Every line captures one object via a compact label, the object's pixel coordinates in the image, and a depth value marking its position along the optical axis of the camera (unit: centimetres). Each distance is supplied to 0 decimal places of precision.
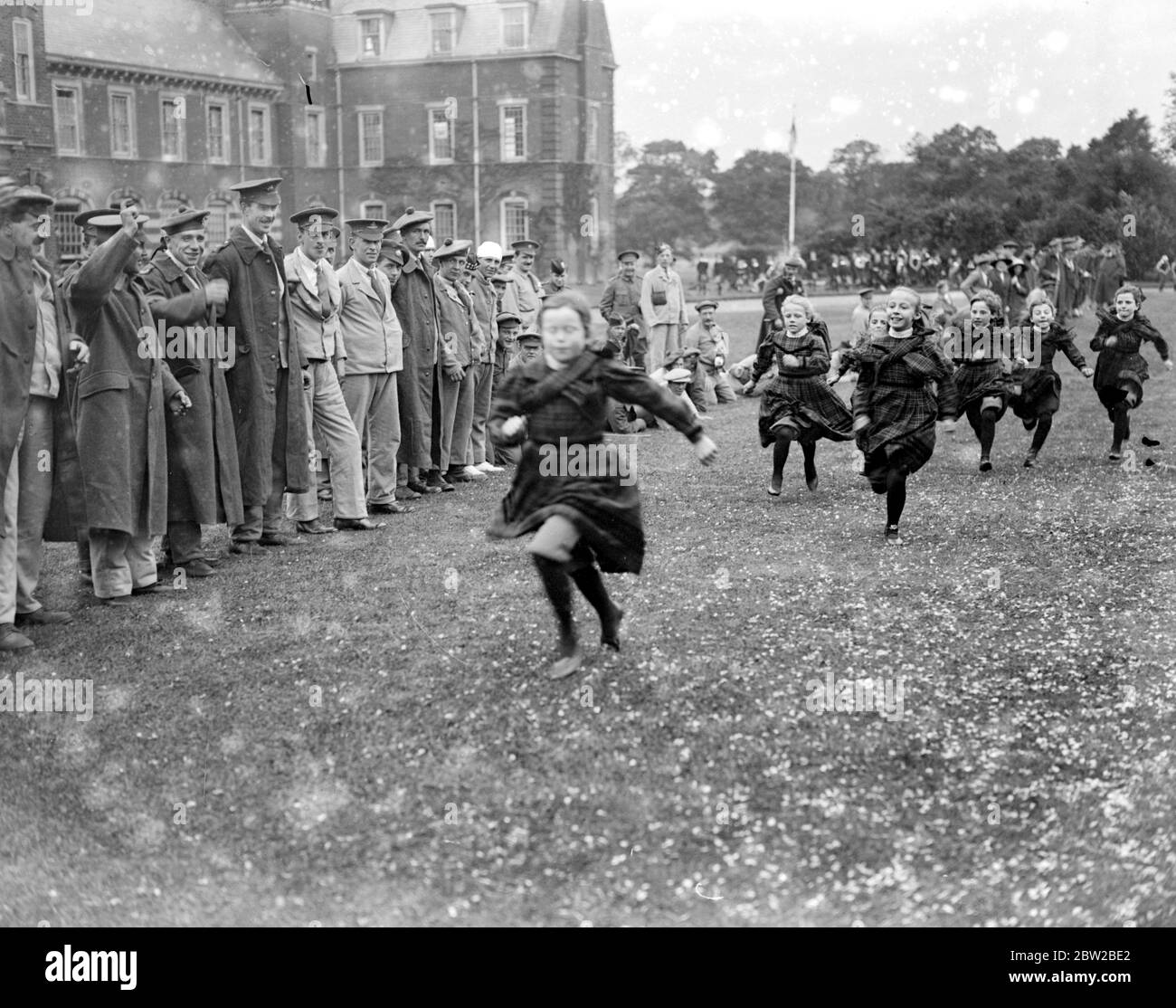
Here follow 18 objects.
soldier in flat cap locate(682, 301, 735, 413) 2139
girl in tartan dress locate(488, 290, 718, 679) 705
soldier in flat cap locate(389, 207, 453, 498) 1321
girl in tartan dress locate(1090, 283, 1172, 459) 1453
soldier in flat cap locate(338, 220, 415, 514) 1227
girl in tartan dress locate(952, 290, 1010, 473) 1434
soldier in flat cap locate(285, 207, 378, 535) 1132
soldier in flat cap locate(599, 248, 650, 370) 2158
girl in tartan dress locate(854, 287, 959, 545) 1095
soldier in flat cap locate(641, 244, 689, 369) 2172
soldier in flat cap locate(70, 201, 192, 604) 907
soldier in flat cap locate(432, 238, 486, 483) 1388
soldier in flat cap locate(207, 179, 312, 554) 1060
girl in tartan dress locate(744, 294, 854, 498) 1276
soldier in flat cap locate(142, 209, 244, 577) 998
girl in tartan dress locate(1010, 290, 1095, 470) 1427
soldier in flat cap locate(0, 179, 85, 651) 827
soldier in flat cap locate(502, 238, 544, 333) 1748
